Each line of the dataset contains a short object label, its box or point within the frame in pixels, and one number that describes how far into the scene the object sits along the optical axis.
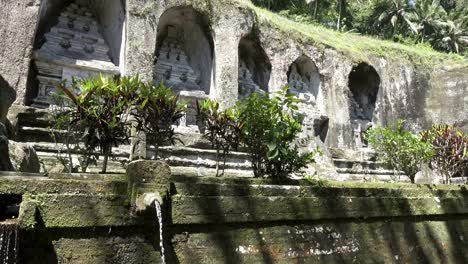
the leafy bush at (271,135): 5.05
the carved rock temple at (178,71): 12.24
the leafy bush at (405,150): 7.88
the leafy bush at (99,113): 4.75
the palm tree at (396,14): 29.66
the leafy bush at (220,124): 6.11
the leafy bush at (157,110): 5.44
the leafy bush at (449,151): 9.21
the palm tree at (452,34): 30.70
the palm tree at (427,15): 30.94
